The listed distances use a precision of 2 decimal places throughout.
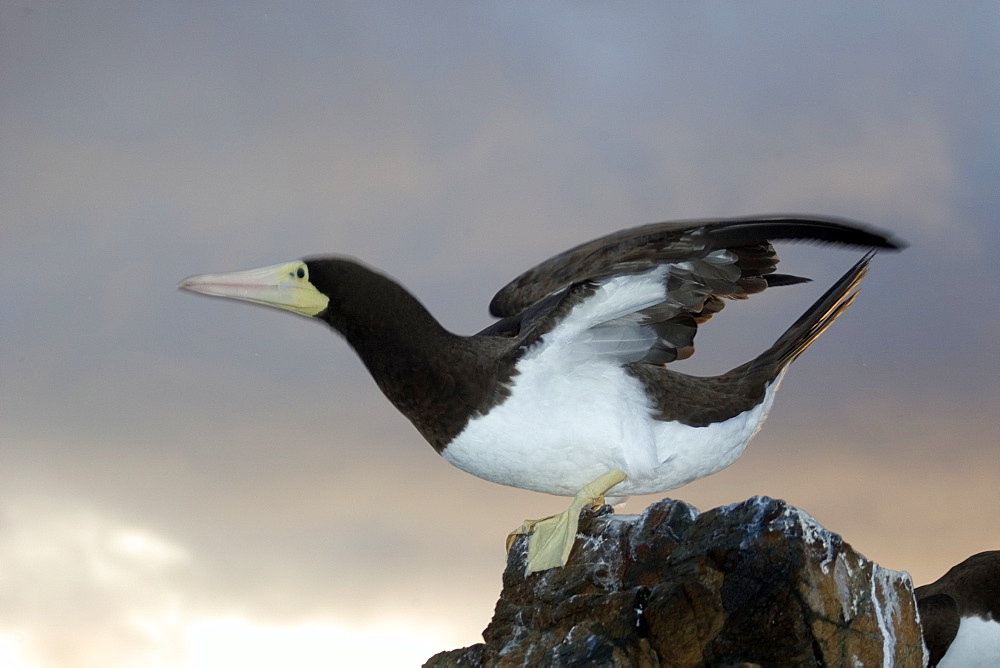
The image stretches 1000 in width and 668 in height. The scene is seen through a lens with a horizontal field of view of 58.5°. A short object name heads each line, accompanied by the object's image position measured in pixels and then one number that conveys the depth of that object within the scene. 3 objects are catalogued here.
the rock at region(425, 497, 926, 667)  3.31
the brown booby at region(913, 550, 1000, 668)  5.07
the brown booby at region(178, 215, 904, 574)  4.07
